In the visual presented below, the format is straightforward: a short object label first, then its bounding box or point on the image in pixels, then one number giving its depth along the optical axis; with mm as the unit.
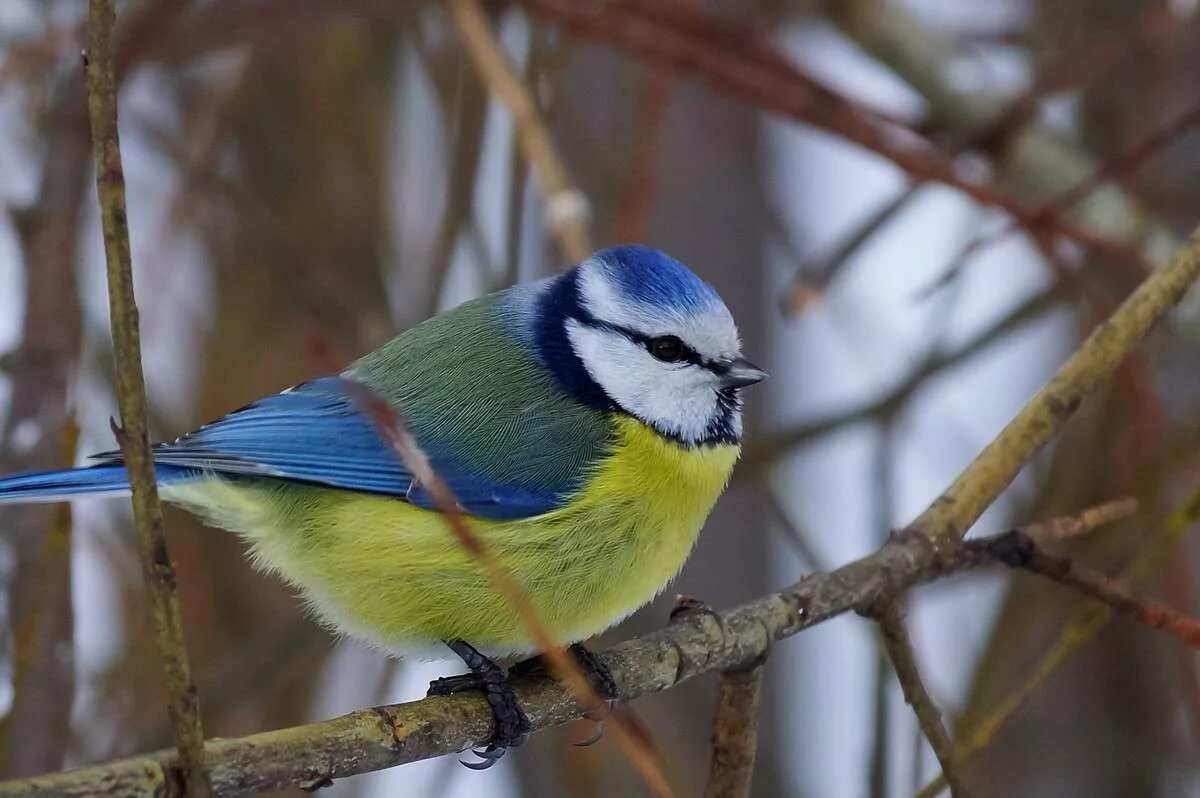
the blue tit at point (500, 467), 2779
